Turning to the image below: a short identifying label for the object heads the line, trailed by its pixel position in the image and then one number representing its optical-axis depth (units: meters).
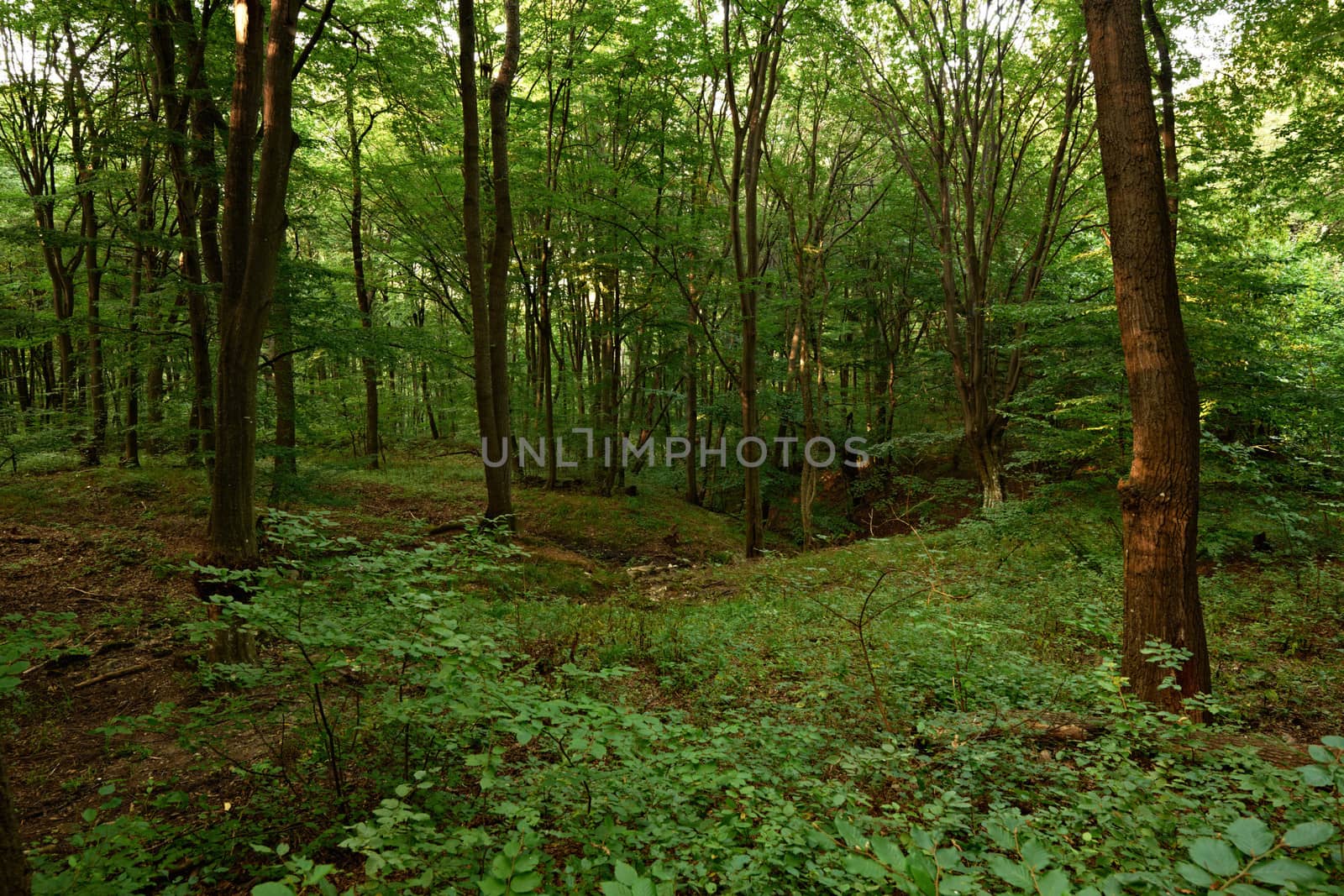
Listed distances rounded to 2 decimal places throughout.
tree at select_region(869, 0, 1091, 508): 11.41
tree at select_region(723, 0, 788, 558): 10.84
